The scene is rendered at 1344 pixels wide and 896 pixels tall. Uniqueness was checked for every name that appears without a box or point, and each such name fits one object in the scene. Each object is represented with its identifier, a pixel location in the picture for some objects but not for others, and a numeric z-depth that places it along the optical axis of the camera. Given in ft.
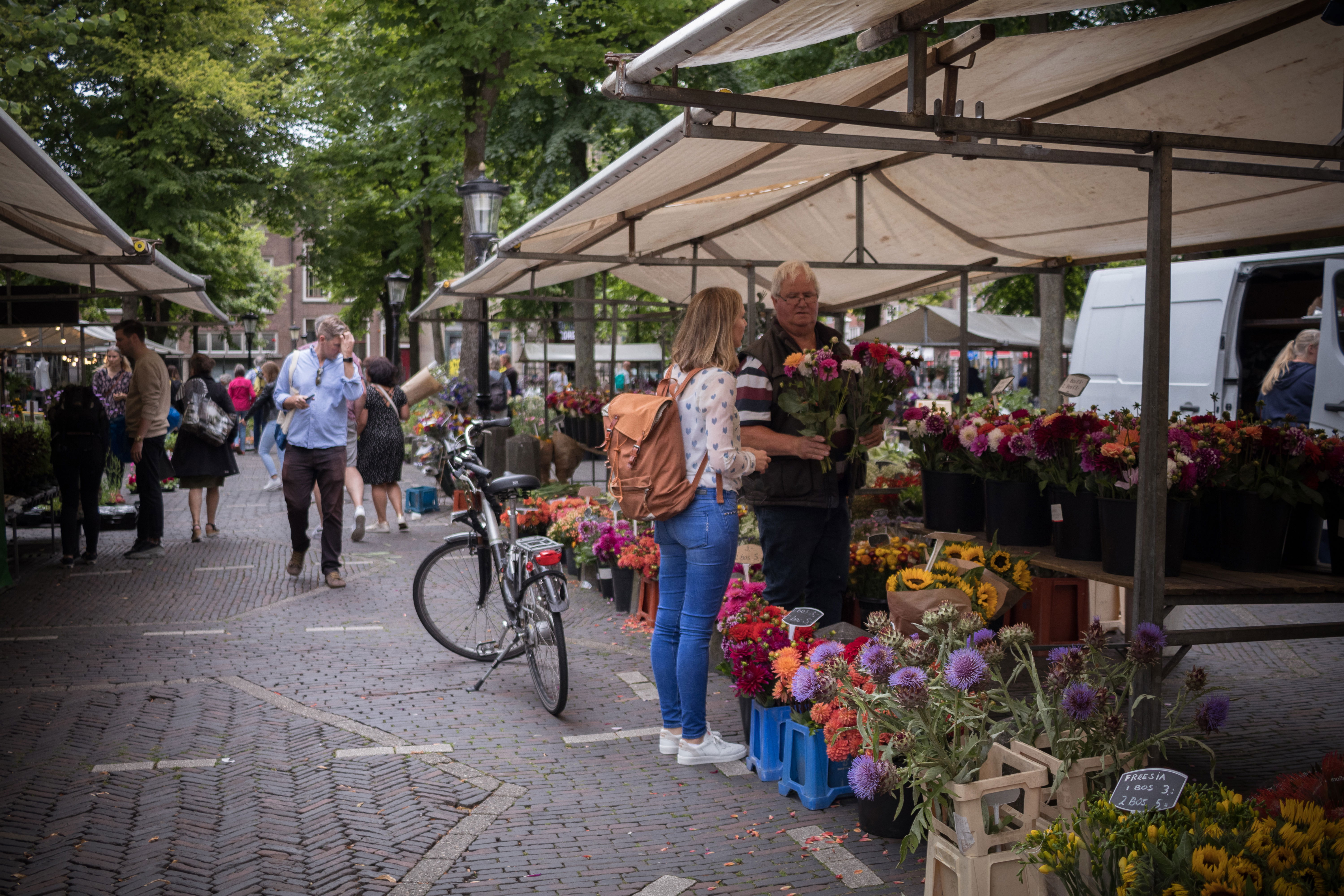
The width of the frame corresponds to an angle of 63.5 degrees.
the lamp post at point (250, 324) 88.02
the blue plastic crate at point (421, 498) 43.01
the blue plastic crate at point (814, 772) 13.17
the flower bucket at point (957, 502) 17.38
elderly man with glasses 15.08
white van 30.94
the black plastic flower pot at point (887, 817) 12.21
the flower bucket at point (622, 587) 24.39
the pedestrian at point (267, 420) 49.73
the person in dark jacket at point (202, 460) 34.99
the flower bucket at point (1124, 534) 13.17
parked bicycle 17.42
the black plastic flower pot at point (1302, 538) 13.66
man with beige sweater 31.12
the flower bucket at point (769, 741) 14.05
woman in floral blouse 37.47
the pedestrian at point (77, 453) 29.73
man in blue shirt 26.96
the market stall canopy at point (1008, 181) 12.82
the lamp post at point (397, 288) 68.54
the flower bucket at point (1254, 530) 13.17
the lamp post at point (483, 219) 41.83
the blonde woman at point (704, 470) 13.89
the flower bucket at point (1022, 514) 15.87
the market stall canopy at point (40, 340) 55.31
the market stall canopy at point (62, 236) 15.81
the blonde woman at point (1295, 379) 27.45
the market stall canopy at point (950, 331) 66.23
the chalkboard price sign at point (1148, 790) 7.69
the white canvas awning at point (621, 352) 133.28
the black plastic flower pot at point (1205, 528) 13.85
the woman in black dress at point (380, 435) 35.83
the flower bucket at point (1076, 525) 14.32
